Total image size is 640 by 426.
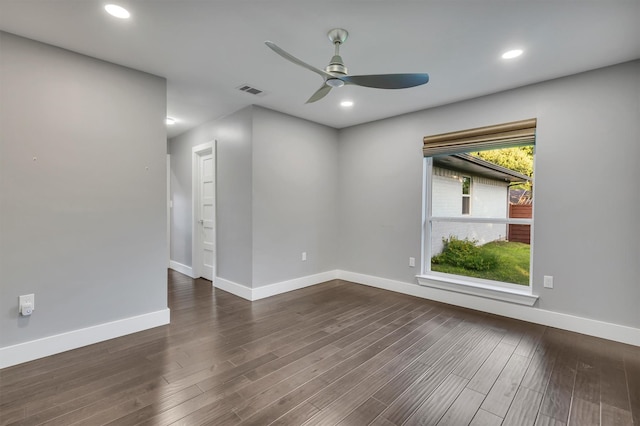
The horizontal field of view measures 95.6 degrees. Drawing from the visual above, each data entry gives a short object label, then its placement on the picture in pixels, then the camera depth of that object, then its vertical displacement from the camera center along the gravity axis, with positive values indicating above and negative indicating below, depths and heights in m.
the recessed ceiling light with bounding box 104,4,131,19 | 1.94 +1.31
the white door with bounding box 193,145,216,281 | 4.74 -0.18
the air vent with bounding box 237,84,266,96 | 3.25 +1.32
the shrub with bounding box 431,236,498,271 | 3.85 -0.69
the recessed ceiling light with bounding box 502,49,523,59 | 2.47 +1.32
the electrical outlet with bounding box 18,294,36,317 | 2.28 -0.81
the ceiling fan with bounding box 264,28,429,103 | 2.08 +0.93
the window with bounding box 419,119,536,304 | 3.37 -0.01
